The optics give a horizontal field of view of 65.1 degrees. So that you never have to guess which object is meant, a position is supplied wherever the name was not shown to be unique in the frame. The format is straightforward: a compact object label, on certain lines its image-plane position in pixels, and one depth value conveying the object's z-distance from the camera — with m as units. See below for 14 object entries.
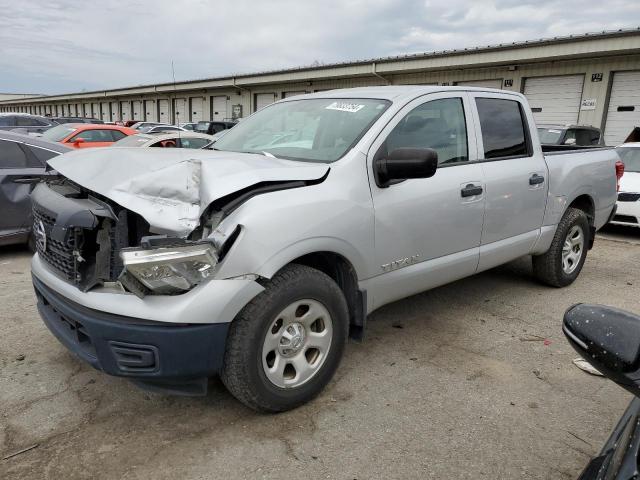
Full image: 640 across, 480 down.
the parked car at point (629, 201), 8.10
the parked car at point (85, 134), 13.02
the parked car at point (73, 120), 28.43
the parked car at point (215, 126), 21.83
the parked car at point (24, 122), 19.08
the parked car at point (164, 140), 10.64
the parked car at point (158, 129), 22.22
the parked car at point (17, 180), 5.75
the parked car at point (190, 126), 26.13
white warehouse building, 15.20
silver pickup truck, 2.35
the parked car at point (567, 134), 10.71
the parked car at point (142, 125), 26.49
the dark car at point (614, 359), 1.25
